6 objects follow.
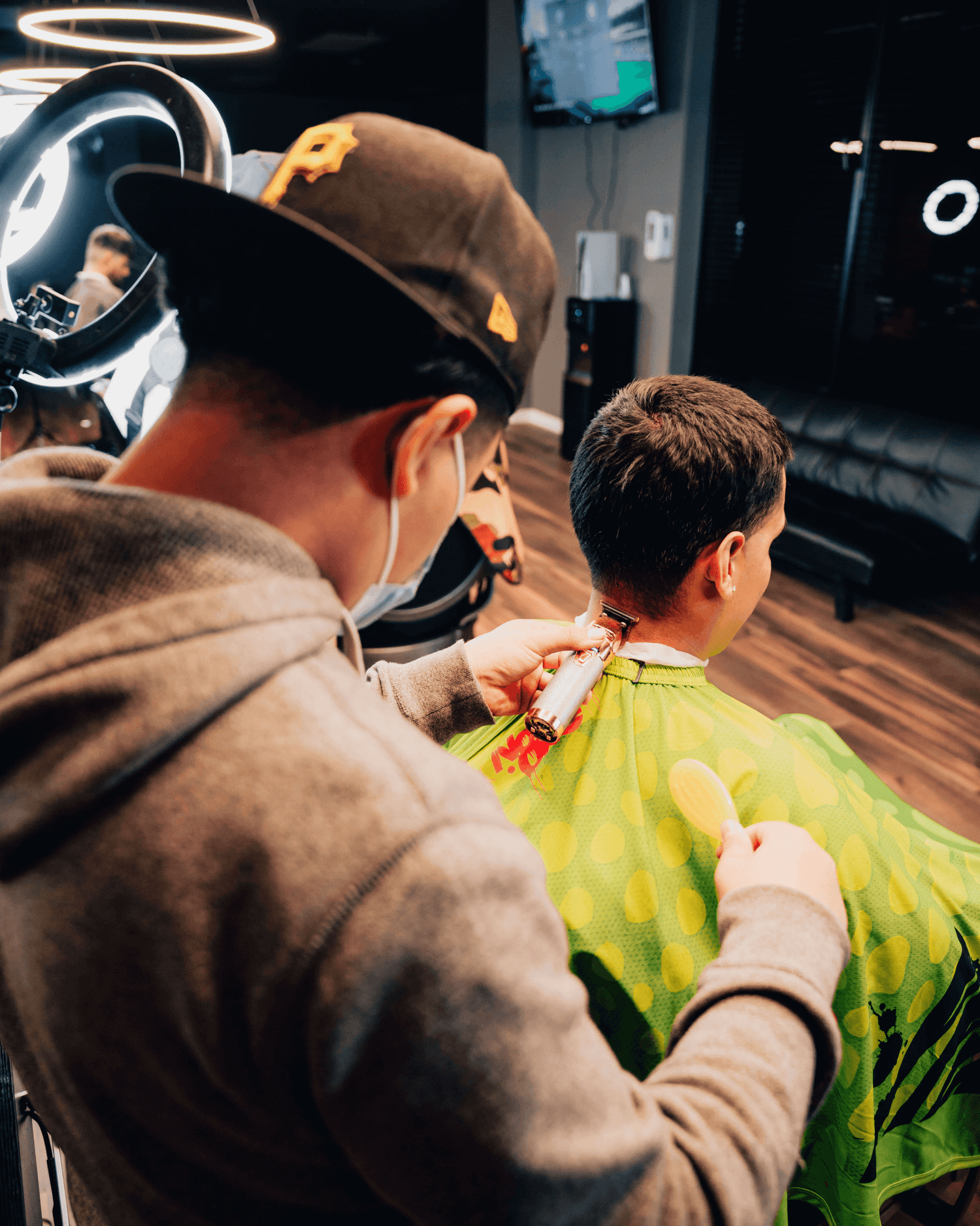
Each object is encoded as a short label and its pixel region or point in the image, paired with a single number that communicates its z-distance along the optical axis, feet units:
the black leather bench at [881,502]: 11.93
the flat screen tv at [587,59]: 16.71
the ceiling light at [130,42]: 6.57
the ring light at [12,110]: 5.15
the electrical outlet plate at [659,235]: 17.63
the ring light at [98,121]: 3.68
